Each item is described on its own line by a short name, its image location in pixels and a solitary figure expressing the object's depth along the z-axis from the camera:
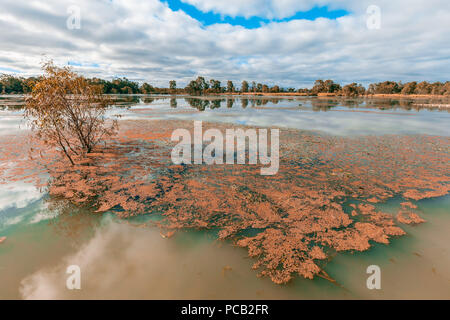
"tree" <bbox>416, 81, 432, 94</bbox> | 118.20
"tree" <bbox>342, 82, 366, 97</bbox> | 121.06
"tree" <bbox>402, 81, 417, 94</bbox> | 128.68
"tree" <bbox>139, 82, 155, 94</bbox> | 162.88
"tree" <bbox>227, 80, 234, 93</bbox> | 168.23
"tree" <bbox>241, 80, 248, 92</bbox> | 171.50
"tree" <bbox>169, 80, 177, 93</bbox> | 159.80
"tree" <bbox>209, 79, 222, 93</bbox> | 162.25
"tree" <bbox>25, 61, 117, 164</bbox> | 9.91
